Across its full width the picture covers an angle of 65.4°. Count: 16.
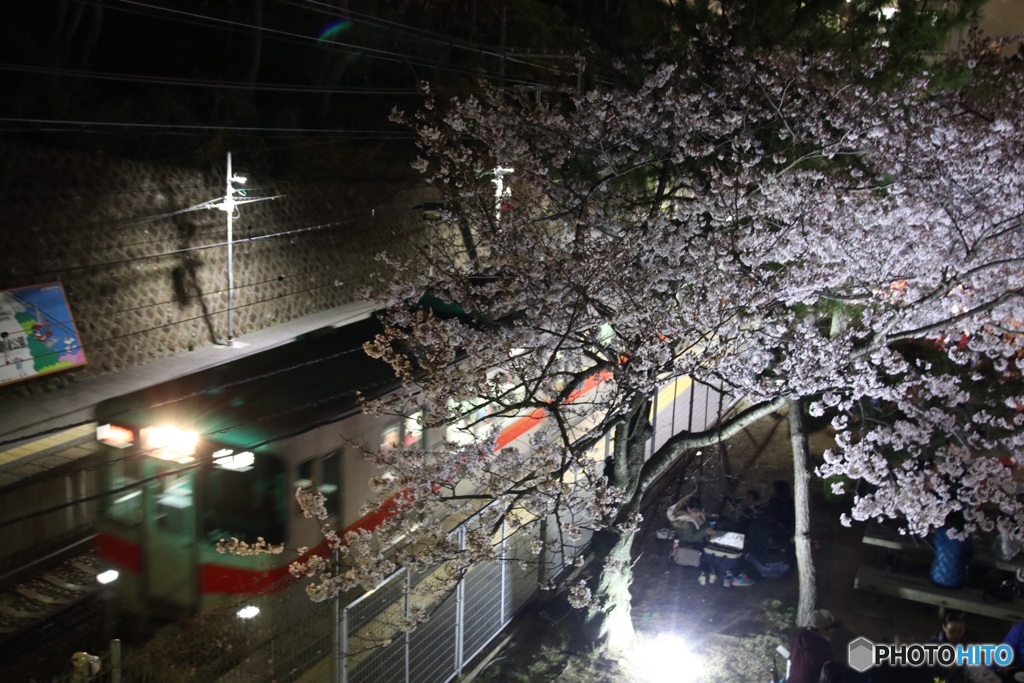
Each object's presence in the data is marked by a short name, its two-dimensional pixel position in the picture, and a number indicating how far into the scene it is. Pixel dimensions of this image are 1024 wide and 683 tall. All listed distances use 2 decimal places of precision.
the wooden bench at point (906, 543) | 8.73
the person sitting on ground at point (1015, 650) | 6.81
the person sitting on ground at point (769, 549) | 9.35
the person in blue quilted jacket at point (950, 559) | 8.20
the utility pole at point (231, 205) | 14.07
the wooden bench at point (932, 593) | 7.92
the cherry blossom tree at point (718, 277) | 7.32
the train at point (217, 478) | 7.12
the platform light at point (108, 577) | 8.02
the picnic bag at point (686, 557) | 9.34
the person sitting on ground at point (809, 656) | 6.59
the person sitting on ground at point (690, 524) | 9.45
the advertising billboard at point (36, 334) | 11.50
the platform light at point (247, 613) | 7.29
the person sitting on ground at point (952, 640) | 6.90
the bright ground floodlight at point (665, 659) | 7.51
